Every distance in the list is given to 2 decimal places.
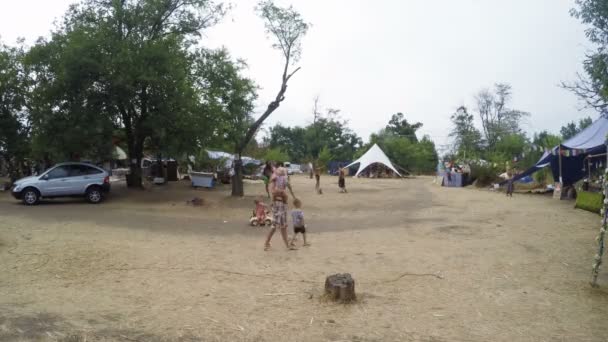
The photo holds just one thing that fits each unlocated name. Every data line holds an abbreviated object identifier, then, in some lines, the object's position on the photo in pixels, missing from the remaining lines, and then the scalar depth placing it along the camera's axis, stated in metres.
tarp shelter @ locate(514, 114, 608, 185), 16.55
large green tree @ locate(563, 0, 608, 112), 8.49
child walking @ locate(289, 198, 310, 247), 8.66
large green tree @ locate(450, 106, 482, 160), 55.12
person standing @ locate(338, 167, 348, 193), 23.08
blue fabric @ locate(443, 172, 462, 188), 28.92
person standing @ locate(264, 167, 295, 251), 8.52
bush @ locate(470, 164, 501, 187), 26.55
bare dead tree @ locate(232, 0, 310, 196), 18.12
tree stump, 5.39
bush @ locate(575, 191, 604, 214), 13.23
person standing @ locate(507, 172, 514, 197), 20.36
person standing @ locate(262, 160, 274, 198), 19.25
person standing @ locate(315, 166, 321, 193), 22.74
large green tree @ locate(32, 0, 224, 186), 15.05
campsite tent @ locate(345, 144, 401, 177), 45.84
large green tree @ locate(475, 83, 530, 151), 55.03
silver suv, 14.97
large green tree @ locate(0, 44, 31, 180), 18.44
